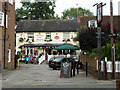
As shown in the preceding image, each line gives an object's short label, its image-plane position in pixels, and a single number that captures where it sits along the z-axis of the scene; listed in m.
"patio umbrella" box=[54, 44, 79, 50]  31.39
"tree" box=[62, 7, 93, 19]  75.75
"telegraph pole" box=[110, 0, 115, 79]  17.17
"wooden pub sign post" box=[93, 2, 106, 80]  17.09
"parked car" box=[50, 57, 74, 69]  26.70
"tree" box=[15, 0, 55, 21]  63.38
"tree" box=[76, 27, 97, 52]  27.69
